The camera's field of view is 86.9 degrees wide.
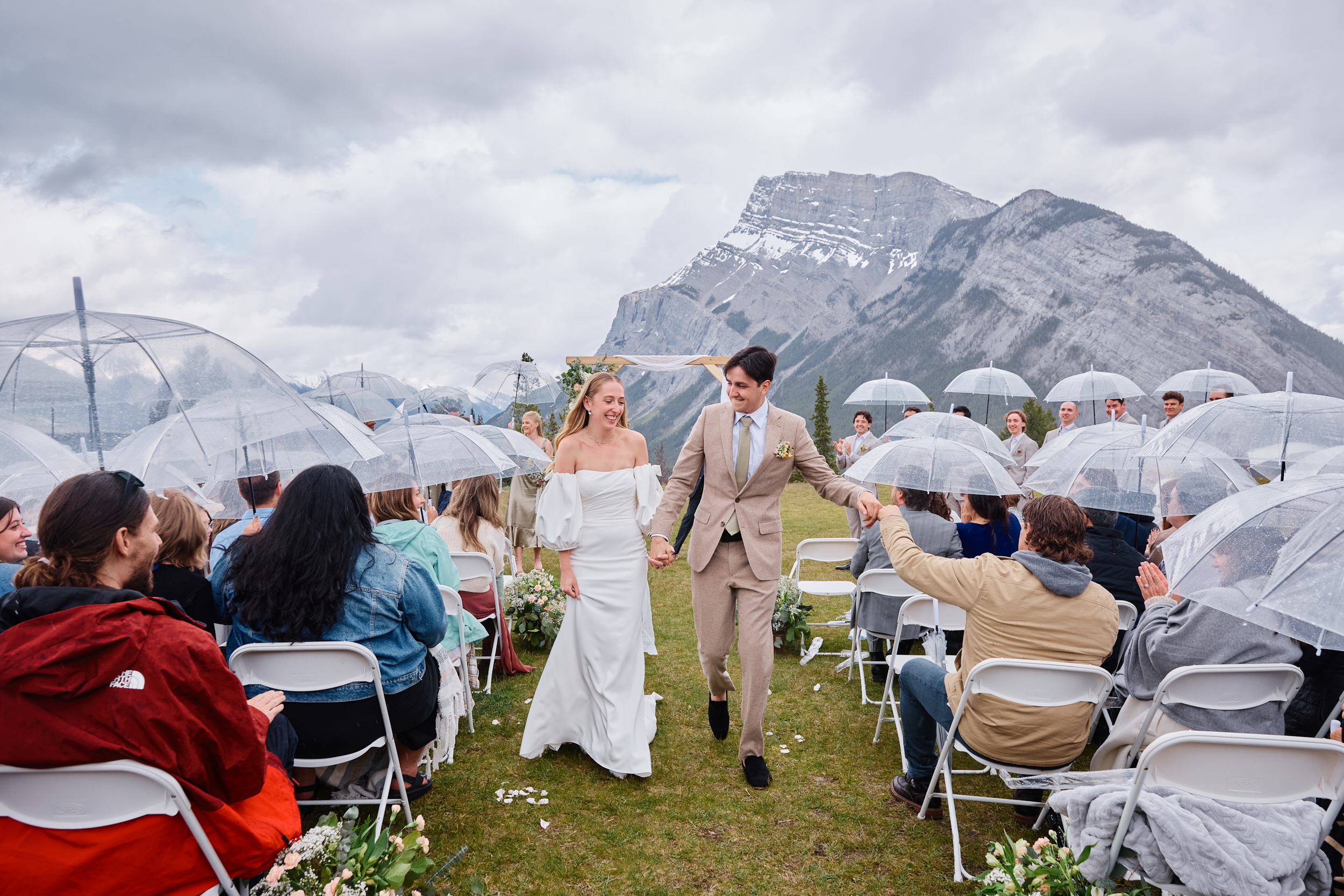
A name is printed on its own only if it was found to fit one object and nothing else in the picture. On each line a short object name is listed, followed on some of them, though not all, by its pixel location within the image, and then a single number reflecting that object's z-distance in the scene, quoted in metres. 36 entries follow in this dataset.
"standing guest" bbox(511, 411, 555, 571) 9.05
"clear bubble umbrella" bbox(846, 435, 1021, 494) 4.82
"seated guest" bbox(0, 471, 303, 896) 1.86
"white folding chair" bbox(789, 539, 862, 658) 6.27
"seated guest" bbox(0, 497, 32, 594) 3.30
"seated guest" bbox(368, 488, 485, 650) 4.28
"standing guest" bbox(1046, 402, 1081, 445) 9.94
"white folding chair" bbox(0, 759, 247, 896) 1.90
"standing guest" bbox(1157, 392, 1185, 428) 9.05
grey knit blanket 2.08
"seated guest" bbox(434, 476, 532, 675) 5.85
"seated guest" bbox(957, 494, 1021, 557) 4.98
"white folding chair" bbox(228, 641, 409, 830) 2.86
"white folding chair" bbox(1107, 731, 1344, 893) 2.16
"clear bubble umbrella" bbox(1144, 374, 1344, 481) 4.36
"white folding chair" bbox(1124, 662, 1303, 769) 2.67
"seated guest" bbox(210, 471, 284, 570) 4.03
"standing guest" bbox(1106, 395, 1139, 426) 9.66
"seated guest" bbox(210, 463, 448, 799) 2.91
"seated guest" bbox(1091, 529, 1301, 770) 2.41
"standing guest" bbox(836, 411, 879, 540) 10.59
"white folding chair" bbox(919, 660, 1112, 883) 2.97
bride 4.20
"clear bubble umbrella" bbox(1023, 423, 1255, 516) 4.54
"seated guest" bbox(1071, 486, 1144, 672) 4.40
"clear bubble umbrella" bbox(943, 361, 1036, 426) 11.49
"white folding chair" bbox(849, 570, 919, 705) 4.80
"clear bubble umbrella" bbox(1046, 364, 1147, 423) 10.09
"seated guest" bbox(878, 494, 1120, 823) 3.11
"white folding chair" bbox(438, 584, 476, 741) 4.25
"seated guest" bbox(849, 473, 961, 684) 5.00
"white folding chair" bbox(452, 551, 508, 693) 5.20
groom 4.02
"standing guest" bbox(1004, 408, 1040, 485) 10.12
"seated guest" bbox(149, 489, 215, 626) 3.13
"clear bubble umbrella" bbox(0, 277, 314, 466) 2.65
